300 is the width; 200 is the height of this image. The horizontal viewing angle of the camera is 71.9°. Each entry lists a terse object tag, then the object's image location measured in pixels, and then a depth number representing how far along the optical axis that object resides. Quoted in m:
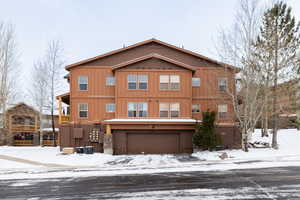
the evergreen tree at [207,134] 17.97
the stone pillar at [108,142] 19.12
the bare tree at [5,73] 20.38
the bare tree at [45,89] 28.89
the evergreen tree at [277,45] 19.09
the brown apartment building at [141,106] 19.88
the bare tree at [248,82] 17.92
